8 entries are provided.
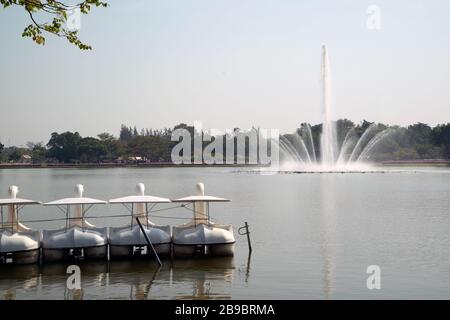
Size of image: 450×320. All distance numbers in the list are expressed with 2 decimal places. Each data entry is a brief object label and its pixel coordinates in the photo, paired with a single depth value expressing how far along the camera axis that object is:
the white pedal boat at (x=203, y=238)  32.16
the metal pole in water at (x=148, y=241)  31.02
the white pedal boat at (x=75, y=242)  30.97
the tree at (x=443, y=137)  178.12
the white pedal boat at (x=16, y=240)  30.28
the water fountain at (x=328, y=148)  118.38
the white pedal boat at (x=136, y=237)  31.92
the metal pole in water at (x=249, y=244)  35.02
